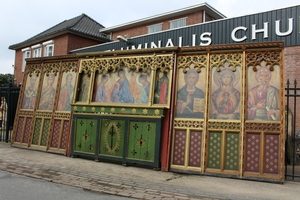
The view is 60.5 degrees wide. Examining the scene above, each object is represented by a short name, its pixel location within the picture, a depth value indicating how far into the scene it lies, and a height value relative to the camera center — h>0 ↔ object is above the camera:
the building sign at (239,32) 11.95 +4.85
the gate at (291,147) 8.42 -0.78
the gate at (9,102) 12.05 +0.47
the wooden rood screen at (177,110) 6.71 +0.30
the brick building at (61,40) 23.45 +7.30
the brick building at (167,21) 22.17 +9.35
